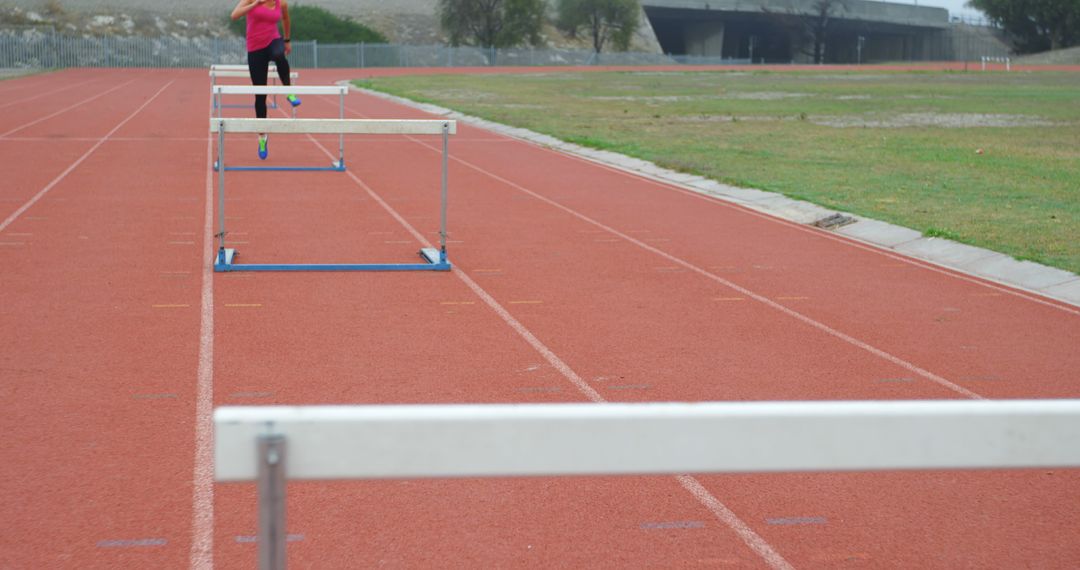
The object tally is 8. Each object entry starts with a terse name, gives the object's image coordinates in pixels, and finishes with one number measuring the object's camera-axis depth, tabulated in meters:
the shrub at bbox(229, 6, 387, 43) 71.44
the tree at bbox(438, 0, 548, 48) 77.69
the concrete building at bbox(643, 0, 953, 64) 92.44
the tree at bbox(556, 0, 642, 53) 83.81
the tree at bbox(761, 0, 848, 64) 95.06
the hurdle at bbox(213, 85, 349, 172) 13.24
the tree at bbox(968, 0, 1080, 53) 91.06
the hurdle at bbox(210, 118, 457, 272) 9.06
